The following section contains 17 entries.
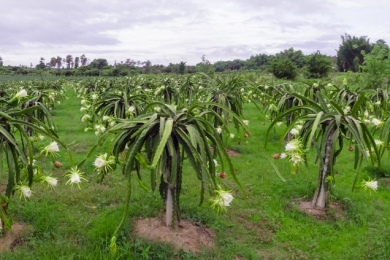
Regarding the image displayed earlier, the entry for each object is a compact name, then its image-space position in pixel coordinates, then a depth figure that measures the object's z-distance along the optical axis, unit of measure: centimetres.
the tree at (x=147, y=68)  5184
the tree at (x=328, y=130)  349
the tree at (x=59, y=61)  7656
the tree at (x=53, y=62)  7500
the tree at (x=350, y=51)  3488
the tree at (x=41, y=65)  6410
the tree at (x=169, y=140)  275
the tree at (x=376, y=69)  1502
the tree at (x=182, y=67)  4269
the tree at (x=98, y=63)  5806
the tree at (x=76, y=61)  7634
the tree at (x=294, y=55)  4087
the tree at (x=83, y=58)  7656
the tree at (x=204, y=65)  2715
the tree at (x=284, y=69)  2645
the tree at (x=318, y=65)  2606
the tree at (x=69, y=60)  7706
